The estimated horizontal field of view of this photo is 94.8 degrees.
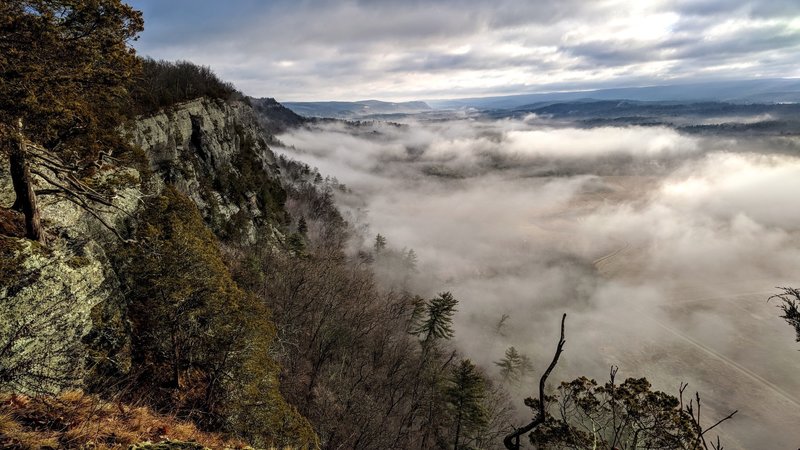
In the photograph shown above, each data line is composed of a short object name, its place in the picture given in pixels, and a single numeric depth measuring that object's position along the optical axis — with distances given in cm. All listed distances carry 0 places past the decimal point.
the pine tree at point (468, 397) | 3238
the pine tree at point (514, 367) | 6831
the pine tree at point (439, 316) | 4547
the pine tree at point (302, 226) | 7811
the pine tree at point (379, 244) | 11419
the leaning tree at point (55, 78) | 803
